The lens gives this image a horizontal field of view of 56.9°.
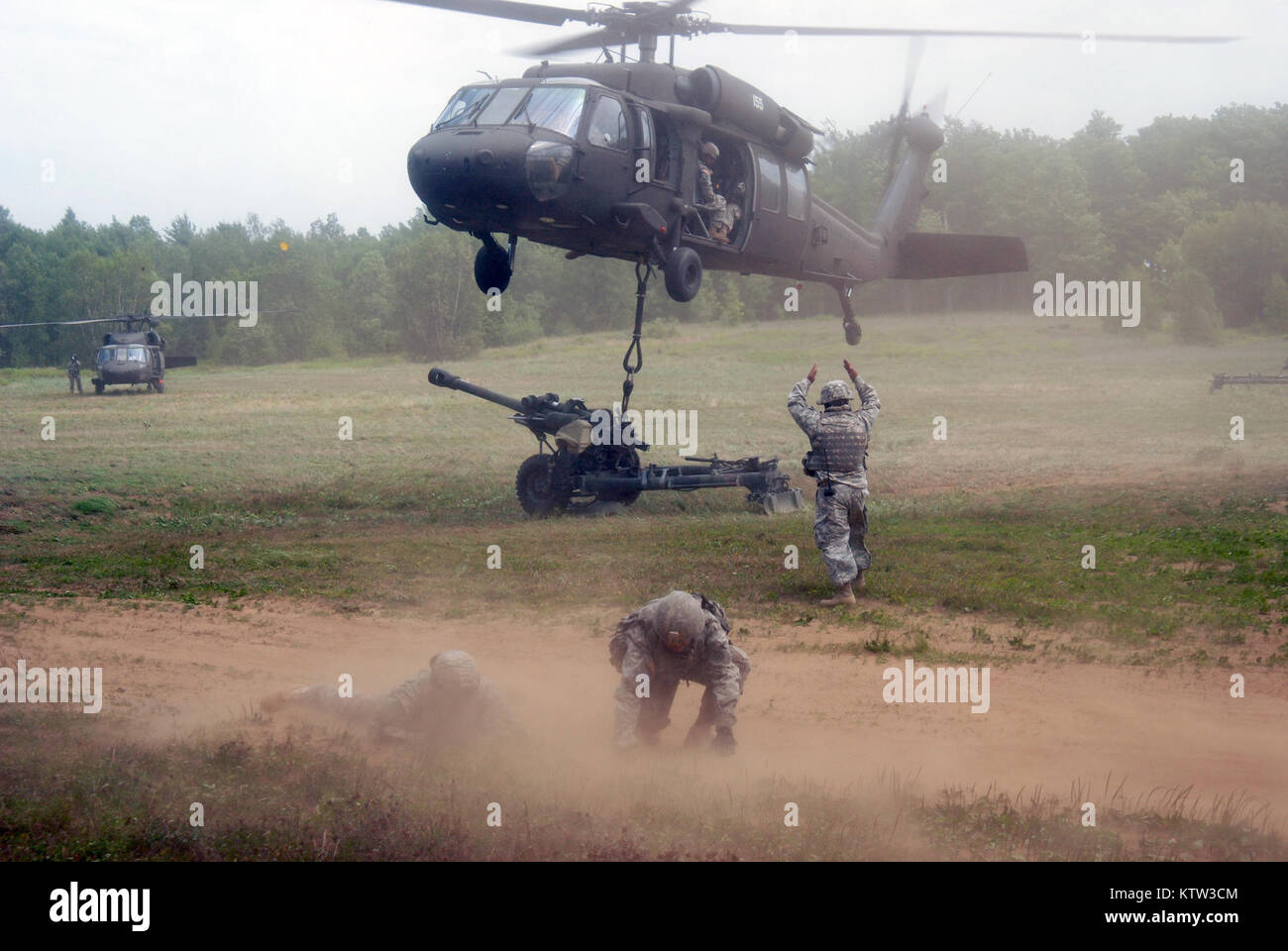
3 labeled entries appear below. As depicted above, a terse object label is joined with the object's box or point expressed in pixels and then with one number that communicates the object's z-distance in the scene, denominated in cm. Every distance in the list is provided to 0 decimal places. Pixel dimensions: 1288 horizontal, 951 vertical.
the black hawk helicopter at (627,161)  1292
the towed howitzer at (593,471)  1734
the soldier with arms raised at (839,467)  1138
